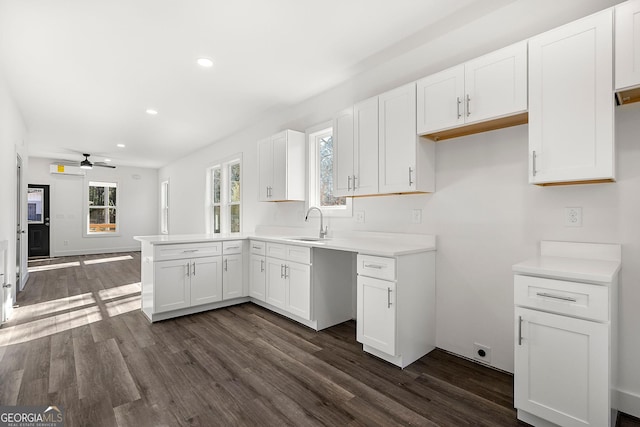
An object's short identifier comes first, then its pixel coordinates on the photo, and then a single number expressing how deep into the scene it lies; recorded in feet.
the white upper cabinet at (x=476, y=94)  6.64
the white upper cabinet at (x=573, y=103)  5.56
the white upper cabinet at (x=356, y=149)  9.59
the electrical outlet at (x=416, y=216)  9.41
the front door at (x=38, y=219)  27.50
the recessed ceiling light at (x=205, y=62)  10.24
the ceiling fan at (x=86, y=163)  25.55
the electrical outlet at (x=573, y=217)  6.63
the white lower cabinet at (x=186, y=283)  11.27
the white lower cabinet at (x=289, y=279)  10.56
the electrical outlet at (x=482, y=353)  7.98
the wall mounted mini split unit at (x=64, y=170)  27.81
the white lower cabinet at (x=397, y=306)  7.87
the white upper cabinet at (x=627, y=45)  5.25
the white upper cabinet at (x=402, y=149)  8.55
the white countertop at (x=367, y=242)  8.29
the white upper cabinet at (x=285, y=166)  13.14
